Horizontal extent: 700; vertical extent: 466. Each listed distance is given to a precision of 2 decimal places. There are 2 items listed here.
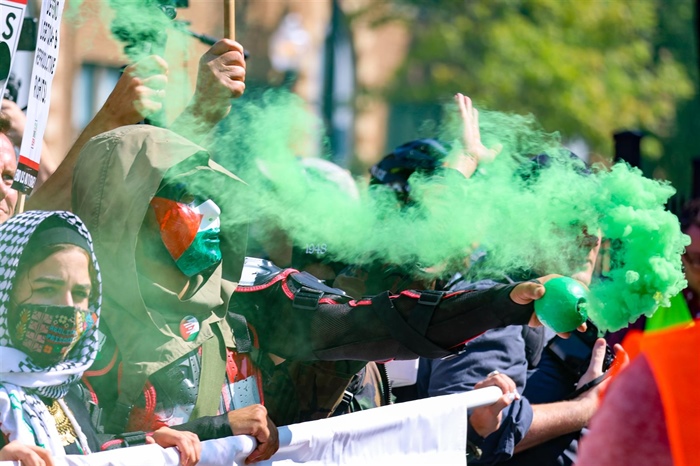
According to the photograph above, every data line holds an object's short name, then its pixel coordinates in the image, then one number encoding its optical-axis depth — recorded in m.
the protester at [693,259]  9.63
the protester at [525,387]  7.20
